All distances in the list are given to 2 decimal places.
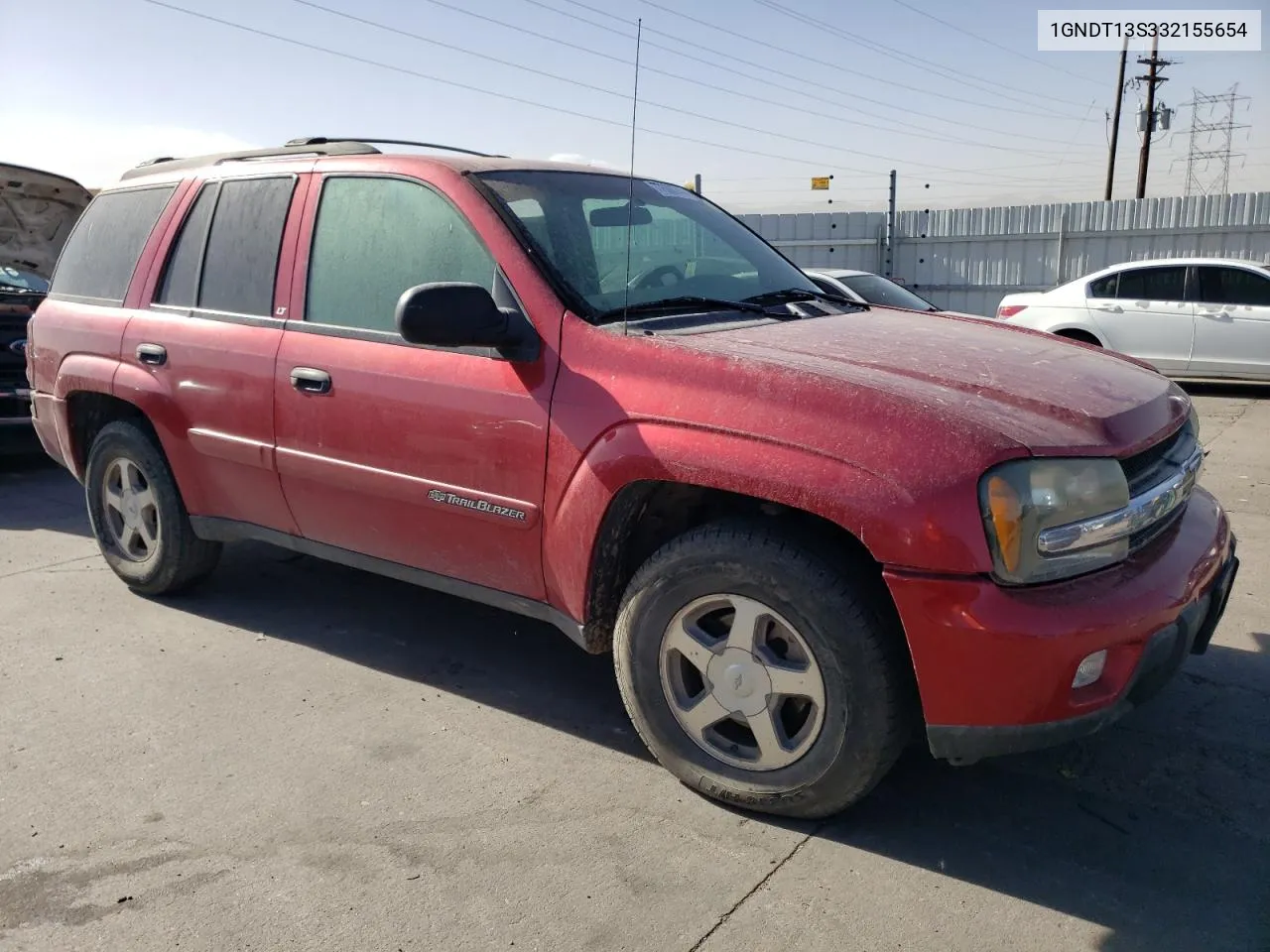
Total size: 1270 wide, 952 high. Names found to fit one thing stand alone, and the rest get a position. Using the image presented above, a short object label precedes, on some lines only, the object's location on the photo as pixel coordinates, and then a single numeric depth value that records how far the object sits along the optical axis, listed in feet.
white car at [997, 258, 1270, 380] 35.29
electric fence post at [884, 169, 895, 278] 59.06
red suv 8.04
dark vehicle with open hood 23.43
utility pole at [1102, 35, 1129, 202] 103.19
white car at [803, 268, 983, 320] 31.35
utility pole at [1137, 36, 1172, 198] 102.22
